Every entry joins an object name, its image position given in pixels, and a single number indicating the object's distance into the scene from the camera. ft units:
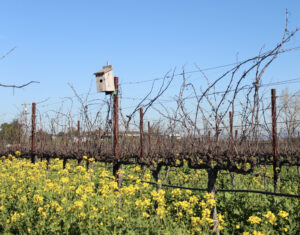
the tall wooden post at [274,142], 23.72
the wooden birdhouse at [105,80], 24.88
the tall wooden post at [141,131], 31.86
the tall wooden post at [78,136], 39.37
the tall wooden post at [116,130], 24.31
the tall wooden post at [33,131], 42.75
